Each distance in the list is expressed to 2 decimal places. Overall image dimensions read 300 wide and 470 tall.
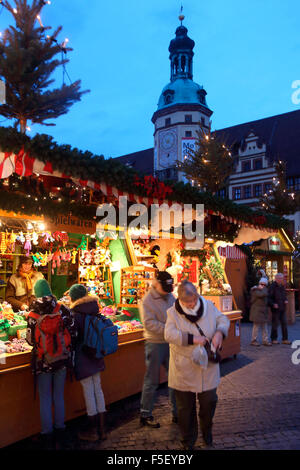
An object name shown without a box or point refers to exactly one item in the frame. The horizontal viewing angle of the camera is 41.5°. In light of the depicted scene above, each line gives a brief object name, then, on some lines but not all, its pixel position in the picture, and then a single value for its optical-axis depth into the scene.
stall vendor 6.42
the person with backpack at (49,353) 3.81
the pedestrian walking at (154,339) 4.39
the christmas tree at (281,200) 21.08
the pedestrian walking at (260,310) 9.42
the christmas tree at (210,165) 16.14
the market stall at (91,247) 4.06
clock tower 42.31
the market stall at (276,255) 16.67
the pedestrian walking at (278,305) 9.64
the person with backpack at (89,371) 4.07
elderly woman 3.46
